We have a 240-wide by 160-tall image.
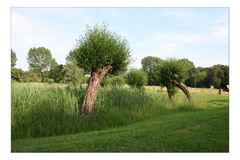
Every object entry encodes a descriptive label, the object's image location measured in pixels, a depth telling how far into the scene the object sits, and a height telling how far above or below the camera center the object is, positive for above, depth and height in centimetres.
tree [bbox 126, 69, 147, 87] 2923 +17
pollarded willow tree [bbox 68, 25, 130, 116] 1413 +108
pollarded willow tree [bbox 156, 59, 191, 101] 2344 +44
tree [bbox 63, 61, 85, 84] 2497 +43
